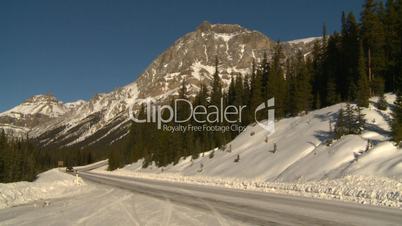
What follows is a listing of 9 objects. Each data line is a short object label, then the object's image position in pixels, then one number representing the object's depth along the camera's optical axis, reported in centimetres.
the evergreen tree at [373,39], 4500
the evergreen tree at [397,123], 2540
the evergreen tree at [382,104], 3749
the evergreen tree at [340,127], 3330
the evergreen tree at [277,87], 5538
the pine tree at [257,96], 5904
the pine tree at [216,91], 7519
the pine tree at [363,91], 3803
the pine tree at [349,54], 4841
